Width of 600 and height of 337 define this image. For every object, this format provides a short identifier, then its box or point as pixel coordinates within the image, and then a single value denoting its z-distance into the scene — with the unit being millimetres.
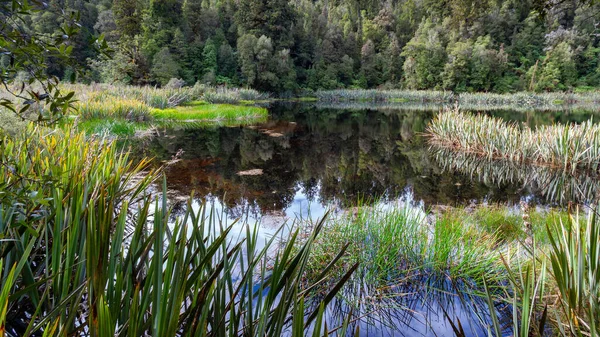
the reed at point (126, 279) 860
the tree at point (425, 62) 37094
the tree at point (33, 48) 944
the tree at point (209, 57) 30594
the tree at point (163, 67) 25203
